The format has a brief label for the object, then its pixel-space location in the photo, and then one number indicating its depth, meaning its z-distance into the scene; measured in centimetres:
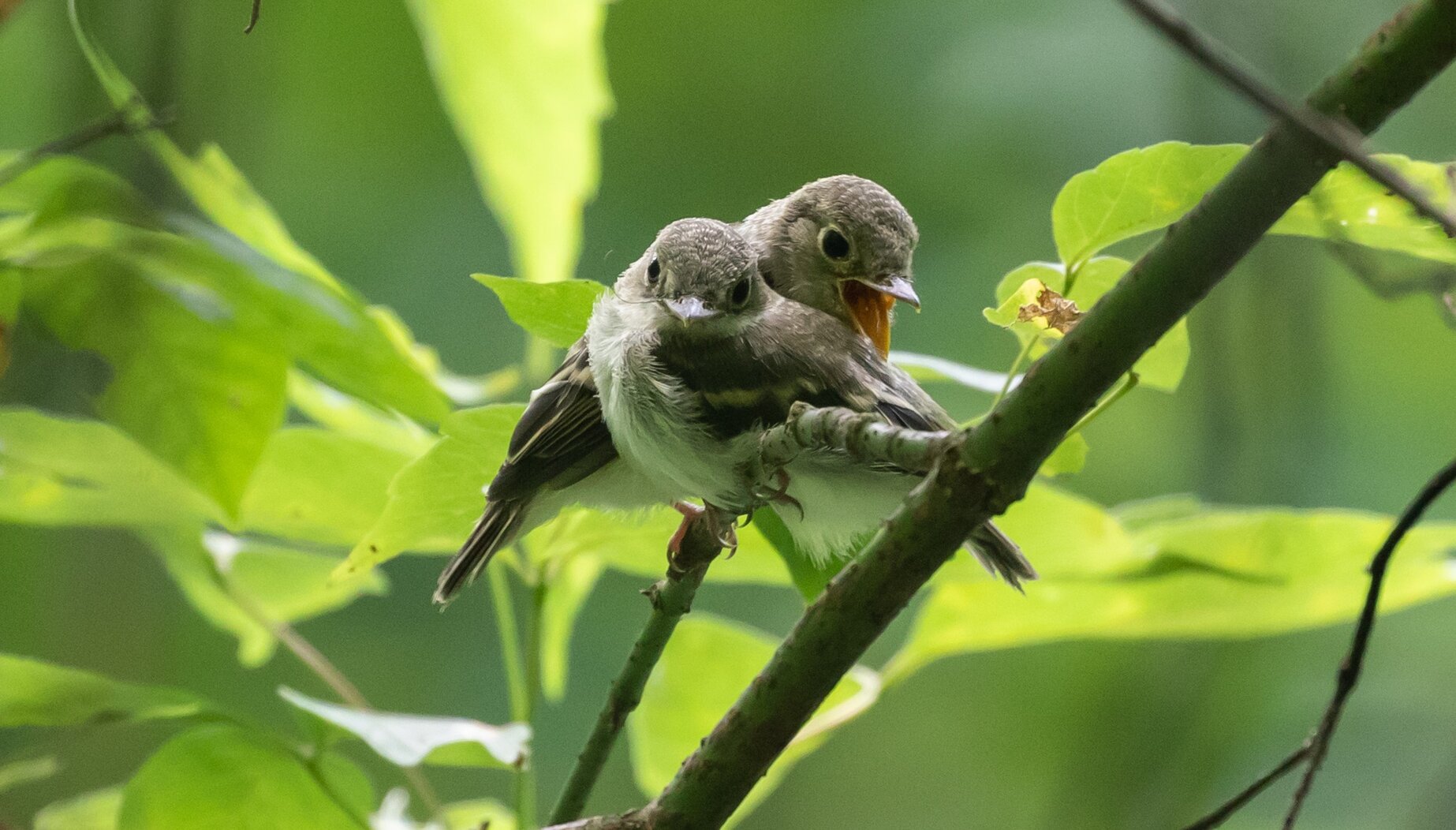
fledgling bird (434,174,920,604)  298
